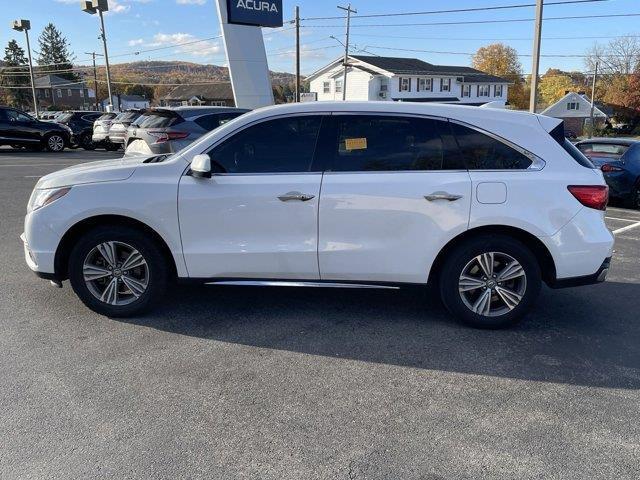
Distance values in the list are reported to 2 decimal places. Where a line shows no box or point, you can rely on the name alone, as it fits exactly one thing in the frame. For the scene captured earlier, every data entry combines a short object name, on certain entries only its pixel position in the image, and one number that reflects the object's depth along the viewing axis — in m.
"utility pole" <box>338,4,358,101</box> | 51.38
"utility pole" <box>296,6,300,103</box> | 36.69
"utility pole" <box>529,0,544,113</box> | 19.09
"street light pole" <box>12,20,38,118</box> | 37.38
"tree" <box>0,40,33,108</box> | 93.50
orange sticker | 4.20
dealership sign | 20.17
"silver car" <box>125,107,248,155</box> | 11.45
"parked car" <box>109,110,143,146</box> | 19.23
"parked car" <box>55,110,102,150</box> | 24.32
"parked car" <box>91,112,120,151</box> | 21.38
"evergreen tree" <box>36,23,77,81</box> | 110.62
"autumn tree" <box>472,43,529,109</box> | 91.94
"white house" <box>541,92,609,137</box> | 72.31
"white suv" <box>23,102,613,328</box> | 4.11
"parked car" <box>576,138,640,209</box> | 10.80
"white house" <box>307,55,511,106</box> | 62.75
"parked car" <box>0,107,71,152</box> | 20.50
